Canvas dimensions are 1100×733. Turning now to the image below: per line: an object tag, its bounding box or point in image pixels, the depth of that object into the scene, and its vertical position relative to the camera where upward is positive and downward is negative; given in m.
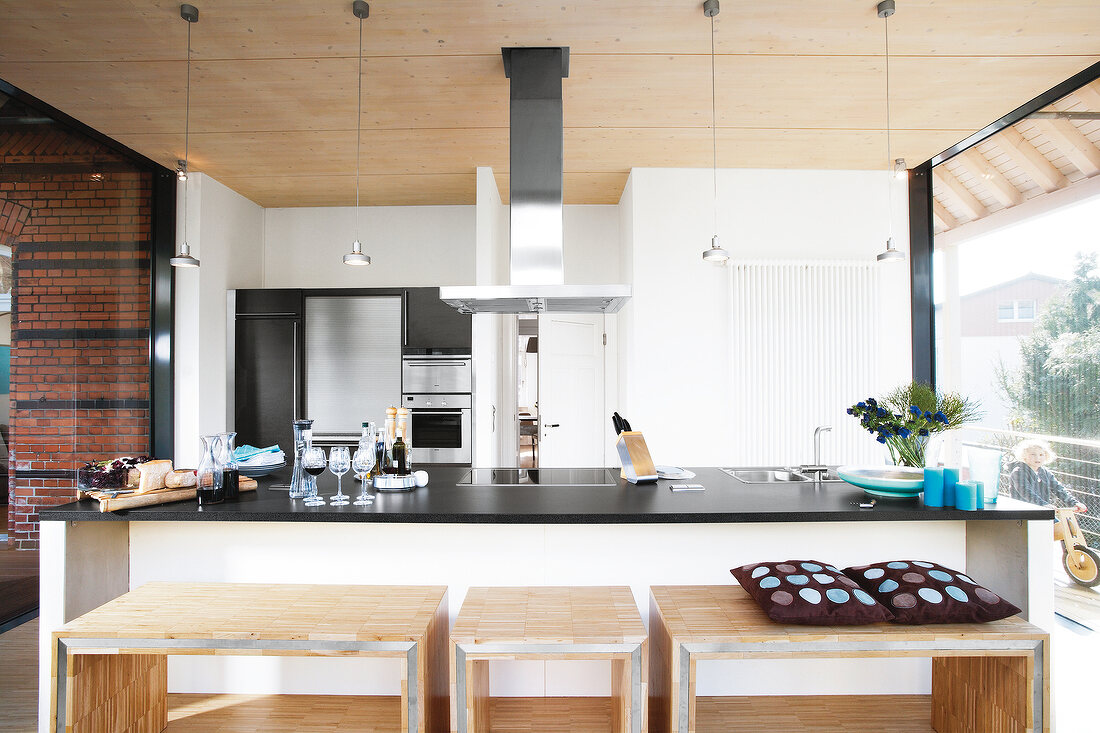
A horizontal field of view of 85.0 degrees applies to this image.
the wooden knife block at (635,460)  2.50 -0.36
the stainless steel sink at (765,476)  2.59 -0.46
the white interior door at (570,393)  5.21 -0.17
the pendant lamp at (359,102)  2.52 +1.52
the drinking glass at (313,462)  2.19 -0.32
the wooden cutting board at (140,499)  1.99 -0.43
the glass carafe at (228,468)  2.16 -0.34
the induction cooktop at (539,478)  2.53 -0.46
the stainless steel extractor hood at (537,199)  2.72 +0.80
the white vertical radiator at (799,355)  4.40 +0.14
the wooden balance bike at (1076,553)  2.83 -0.86
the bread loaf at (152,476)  2.12 -0.36
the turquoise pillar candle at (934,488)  2.09 -0.40
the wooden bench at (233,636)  1.70 -0.74
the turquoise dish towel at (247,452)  2.61 -0.34
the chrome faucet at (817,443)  2.49 -0.30
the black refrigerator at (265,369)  4.75 +0.05
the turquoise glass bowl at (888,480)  2.17 -0.39
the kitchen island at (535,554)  2.16 -0.67
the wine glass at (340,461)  2.21 -0.32
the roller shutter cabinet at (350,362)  4.78 +0.10
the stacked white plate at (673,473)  2.64 -0.45
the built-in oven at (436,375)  4.71 +0.00
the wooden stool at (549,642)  1.64 -0.73
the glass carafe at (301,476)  2.23 -0.38
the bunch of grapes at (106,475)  2.17 -0.36
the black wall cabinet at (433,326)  4.74 +0.39
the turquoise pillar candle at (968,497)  2.04 -0.42
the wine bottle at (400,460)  2.43 -0.35
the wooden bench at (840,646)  1.69 -0.77
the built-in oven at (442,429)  4.67 -0.43
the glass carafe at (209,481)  2.13 -0.38
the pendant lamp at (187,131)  2.54 +1.51
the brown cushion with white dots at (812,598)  1.71 -0.65
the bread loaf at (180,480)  2.21 -0.39
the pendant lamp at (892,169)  2.53 +1.37
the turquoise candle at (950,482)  2.10 -0.38
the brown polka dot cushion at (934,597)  1.73 -0.66
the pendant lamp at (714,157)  2.53 +1.52
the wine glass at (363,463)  2.21 -0.33
